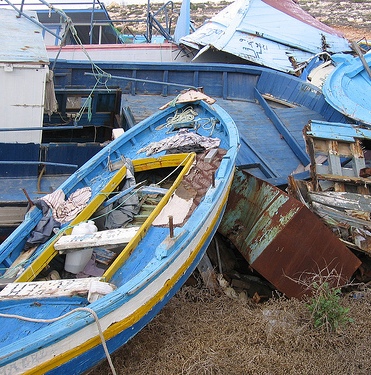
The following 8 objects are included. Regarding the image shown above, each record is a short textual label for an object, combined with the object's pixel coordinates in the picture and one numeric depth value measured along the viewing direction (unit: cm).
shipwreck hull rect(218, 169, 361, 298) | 598
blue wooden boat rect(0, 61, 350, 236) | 790
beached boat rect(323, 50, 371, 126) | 841
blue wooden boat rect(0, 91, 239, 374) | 418
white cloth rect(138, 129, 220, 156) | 711
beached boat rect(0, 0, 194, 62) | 1405
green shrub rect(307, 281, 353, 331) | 502
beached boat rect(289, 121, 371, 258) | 627
